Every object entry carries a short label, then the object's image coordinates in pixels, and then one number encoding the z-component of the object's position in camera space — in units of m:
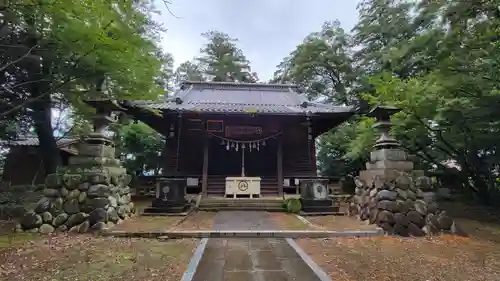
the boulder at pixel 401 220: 6.40
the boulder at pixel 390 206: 6.57
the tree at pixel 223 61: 26.93
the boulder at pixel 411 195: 6.78
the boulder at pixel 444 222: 6.52
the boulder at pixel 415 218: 6.47
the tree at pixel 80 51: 5.18
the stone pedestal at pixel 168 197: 8.68
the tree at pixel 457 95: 6.37
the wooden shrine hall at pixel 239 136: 11.37
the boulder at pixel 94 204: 6.39
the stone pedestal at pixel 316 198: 8.91
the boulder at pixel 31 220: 6.19
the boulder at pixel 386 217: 6.46
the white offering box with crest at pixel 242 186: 10.41
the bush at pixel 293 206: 9.16
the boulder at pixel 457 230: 6.39
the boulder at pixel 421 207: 6.61
